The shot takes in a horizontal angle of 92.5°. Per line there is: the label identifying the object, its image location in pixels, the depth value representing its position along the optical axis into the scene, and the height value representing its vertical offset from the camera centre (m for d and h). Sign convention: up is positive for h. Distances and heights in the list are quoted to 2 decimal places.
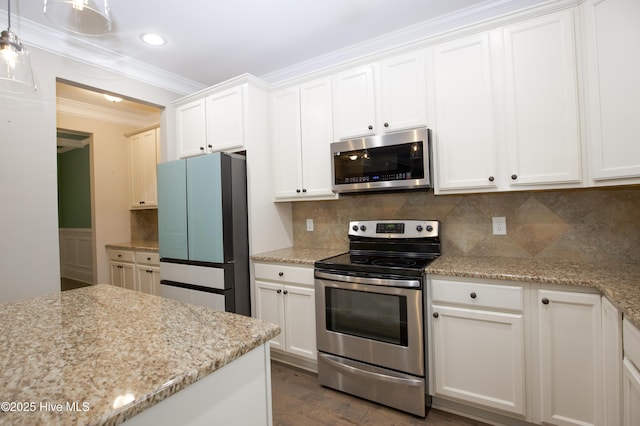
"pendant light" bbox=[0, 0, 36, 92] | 1.21 +0.66
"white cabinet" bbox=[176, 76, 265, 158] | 2.65 +0.92
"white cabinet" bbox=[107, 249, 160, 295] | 3.44 -0.59
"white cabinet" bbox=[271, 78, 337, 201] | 2.54 +0.64
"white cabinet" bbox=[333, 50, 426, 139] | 2.14 +0.85
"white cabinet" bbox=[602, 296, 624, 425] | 1.34 -0.71
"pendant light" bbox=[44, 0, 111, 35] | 1.24 +0.90
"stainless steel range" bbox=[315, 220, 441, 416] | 1.83 -0.70
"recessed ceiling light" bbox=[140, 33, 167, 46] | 2.35 +1.42
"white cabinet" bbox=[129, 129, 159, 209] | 4.00 +0.70
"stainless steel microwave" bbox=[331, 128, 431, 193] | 2.05 +0.36
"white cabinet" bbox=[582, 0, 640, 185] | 1.49 +0.59
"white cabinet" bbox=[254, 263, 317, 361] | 2.31 -0.70
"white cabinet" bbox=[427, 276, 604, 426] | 1.48 -0.76
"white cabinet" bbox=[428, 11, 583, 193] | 1.73 +0.61
